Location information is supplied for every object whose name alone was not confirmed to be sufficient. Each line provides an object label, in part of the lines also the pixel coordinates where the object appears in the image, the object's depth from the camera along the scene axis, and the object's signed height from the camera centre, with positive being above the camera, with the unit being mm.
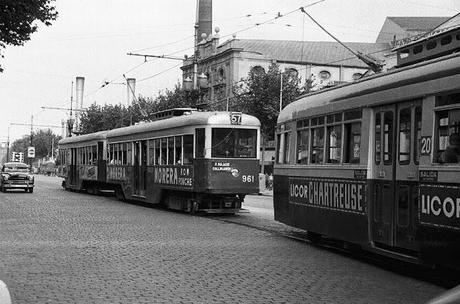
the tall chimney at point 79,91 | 103750 +12551
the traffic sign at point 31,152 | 96750 +2124
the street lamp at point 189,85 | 31266 +4217
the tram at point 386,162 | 8188 +161
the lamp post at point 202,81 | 30484 +4203
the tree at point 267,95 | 49188 +5873
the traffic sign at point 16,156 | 99494 +1510
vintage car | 36781 -823
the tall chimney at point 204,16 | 78125 +18931
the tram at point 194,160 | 19781 +289
